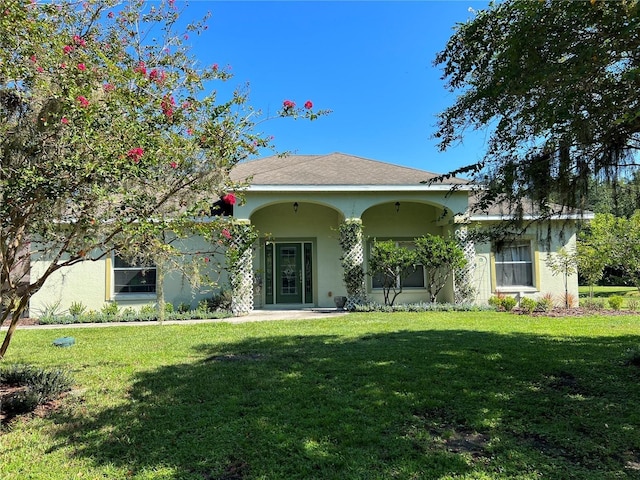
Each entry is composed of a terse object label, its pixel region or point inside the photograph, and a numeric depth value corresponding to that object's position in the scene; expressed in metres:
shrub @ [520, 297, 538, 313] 12.08
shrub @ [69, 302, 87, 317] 11.81
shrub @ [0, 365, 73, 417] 4.41
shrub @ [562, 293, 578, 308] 13.52
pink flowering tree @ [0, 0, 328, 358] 3.41
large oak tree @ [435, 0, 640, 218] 3.49
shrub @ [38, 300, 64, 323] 11.84
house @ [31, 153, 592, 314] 12.49
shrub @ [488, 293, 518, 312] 12.52
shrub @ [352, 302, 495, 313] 12.41
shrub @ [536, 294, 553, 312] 12.41
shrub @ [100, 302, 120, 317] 11.89
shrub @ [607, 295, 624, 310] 12.52
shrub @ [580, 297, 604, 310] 12.92
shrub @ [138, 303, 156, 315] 11.84
